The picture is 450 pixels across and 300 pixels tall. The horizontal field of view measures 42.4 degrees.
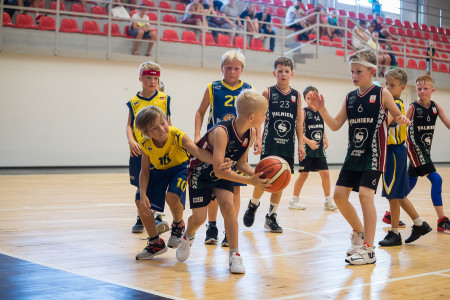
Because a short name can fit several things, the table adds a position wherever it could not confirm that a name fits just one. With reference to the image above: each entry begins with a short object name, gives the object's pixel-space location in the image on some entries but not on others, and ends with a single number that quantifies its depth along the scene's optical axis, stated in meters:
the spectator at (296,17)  17.09
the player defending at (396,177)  5.31
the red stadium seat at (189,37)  14.88
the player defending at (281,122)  5.94
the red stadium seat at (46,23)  13.09
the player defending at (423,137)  6.27
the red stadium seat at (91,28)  13.71
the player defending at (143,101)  5.43
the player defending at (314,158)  7.93
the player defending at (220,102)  5.06
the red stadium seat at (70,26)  13.45
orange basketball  3.74
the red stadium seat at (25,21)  12.86
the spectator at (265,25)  16.33
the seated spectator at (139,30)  14.01
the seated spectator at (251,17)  15.99
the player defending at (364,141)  4.44
